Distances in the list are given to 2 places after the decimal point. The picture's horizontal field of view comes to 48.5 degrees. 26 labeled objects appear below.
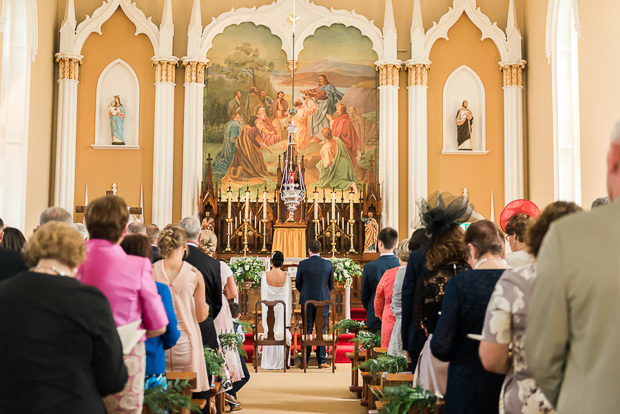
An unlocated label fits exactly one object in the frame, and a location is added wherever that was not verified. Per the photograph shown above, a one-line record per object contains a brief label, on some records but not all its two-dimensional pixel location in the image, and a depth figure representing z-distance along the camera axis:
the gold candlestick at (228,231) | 14.30
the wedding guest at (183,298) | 4.84
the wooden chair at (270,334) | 9.58
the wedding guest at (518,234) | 4.36
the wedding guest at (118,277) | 3.39
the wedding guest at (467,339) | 3.44
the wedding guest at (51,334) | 2.77
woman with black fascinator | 4.23
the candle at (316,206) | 14.73
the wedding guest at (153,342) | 3.99
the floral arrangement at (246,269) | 10.95
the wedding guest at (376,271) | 7.24
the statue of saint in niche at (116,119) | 15.02
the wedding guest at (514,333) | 2.97
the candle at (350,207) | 14.59
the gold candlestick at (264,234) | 14.33
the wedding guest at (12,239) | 5.22
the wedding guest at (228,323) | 6.23
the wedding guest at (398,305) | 5.92
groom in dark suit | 10.24
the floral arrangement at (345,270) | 11.45
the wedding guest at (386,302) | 6.32
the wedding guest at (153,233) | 6.66
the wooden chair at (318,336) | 9.90
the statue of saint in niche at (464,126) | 15.23
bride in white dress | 10.22
